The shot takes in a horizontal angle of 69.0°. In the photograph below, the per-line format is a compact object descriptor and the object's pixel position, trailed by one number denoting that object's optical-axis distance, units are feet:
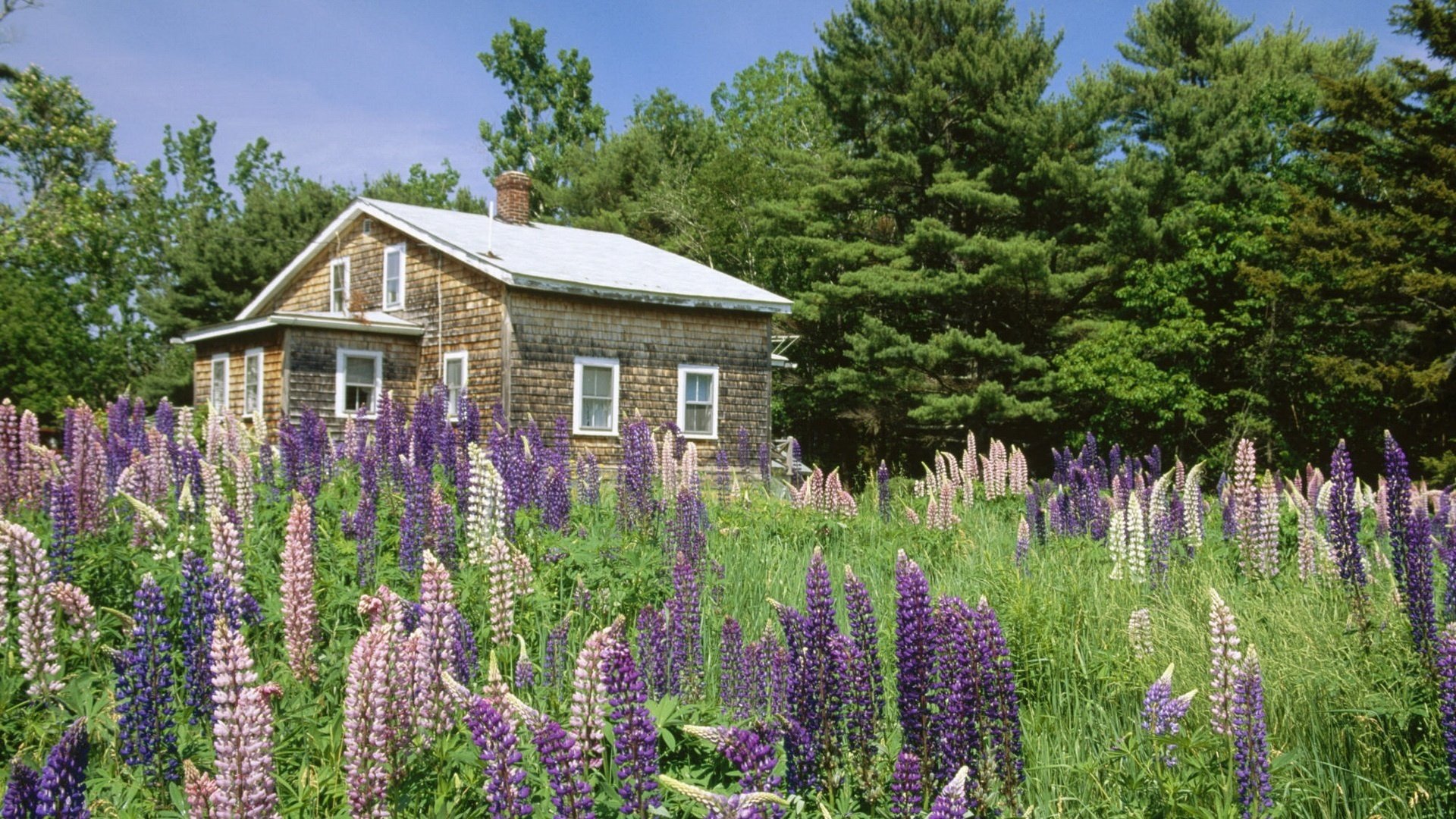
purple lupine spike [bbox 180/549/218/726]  11.16
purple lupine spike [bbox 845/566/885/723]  9.86
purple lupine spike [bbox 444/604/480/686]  11.33
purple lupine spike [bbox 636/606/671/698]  13.82
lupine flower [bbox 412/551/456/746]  10.09
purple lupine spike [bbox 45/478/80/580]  17.02
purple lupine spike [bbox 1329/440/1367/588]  18.13
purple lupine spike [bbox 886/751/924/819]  8.37
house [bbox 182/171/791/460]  69.97
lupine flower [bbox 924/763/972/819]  7.06
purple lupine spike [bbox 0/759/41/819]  7.14
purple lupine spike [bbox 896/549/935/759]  8.99
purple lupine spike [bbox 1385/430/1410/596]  17.35
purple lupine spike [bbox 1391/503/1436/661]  14.51
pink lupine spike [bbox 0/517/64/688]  12.80
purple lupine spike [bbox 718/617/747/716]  13.09
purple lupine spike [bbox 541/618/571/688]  13.58
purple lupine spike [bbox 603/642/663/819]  7.54
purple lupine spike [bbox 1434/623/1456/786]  10.76
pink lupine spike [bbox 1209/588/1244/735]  10.50
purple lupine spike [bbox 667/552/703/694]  14.61
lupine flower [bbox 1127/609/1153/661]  17.07
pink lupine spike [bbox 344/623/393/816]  8.86
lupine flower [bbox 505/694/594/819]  7.23
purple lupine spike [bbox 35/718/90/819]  7.41
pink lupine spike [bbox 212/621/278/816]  7.82
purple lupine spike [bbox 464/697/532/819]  7.11
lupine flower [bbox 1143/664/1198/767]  10.67
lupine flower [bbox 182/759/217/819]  7.95
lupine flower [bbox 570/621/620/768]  7.79
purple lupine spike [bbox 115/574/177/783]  10.28
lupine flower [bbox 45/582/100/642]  13.67
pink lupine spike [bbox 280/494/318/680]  12.41
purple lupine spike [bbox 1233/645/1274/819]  9.84
